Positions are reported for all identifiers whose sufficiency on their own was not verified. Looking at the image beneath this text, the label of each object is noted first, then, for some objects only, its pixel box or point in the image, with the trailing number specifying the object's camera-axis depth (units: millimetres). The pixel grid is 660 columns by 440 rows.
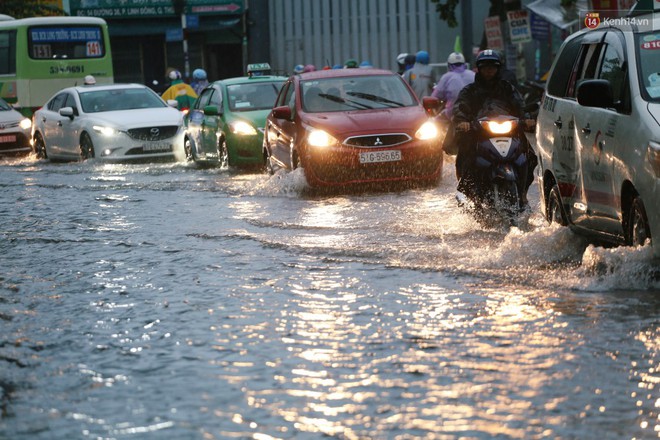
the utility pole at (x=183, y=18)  49469
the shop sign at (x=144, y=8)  54719
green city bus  37375
